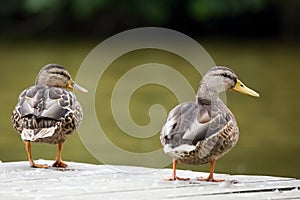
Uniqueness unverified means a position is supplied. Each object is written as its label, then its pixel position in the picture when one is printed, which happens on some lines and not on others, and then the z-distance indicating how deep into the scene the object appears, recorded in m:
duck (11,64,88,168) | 13.62
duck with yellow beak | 12.43
